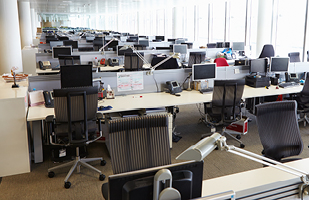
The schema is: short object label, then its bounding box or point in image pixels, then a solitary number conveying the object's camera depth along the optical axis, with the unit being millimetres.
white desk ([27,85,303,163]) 3352
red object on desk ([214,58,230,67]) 6398
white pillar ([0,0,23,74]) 7328
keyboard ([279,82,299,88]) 4892
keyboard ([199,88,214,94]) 4418
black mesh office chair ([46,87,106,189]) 2826
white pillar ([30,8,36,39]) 20680
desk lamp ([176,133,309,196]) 1049
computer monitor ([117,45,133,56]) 7590
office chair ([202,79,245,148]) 3666
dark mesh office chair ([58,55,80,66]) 6238
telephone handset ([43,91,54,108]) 3617
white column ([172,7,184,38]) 15398
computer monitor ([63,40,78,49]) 8875
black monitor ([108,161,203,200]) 1019
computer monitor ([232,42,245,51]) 9117
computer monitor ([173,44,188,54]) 8297
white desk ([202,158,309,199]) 1426
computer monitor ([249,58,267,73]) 4996
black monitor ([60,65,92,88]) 3672
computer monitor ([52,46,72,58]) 6922
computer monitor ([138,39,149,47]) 10077
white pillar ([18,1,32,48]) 13372
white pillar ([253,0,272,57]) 8992
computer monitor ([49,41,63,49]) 9116
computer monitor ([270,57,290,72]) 5113
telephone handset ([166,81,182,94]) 4344
